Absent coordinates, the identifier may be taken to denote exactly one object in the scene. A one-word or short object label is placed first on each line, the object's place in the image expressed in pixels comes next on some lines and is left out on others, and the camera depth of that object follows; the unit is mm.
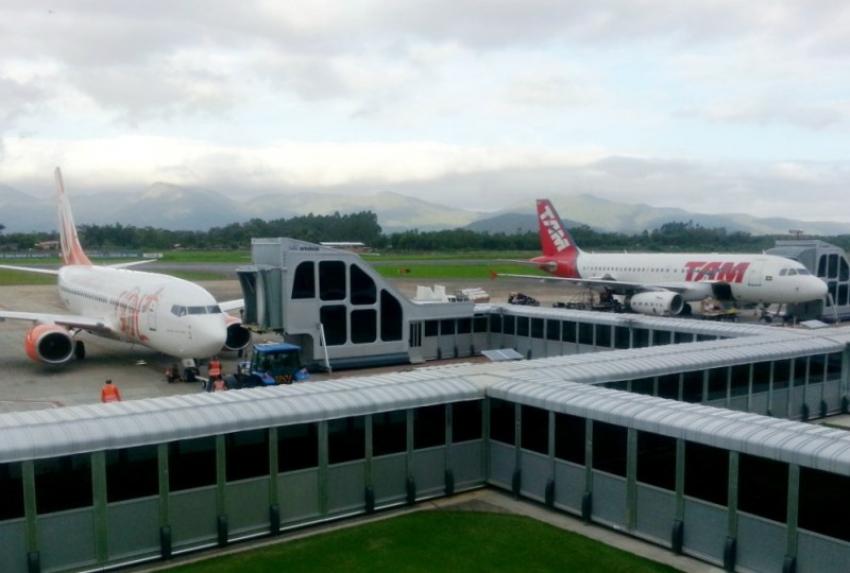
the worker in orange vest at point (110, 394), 25781
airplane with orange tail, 34312
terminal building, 14352
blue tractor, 31703
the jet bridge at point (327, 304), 36156
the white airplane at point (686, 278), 52188
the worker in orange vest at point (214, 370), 31950
